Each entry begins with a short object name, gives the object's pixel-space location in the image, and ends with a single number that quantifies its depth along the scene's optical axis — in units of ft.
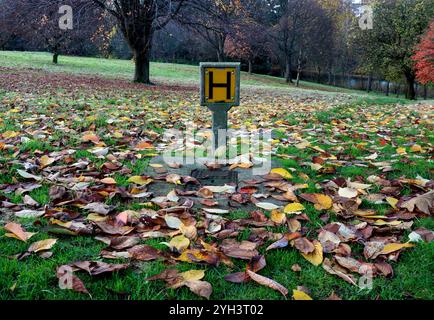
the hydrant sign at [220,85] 12.93
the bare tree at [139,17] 48.62
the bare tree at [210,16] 49.80
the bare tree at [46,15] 47.62
